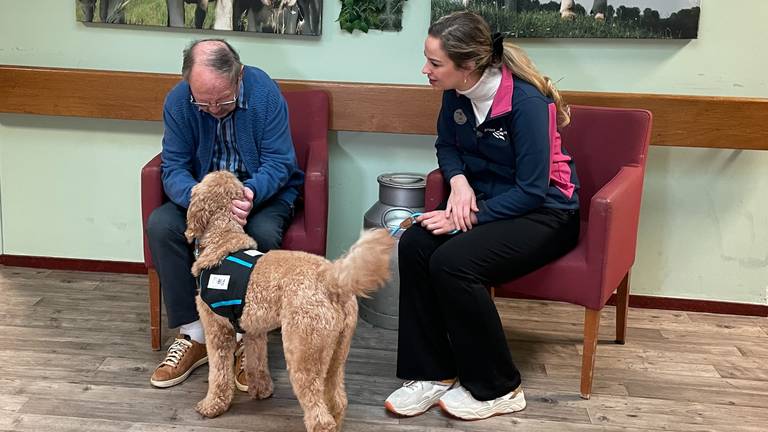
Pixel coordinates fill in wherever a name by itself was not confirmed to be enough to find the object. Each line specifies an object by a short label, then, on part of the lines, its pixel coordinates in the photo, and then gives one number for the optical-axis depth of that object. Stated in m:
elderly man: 2.73
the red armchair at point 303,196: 2.88
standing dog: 2.17
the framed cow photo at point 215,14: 3.40
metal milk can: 3.20
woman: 2.54
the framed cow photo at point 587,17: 3.24
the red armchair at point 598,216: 2.61
